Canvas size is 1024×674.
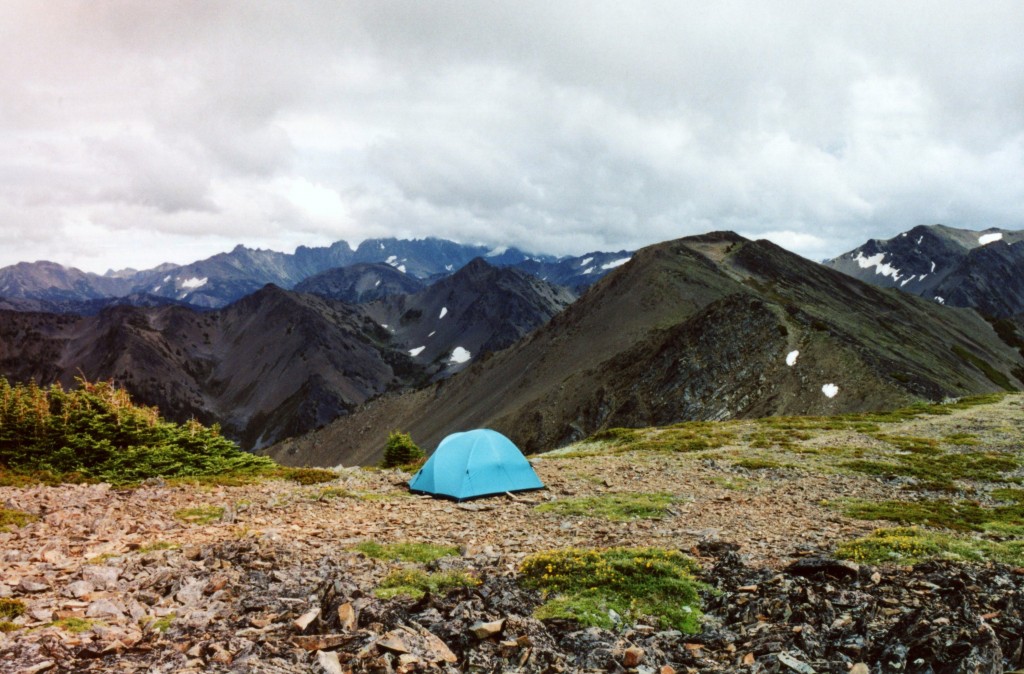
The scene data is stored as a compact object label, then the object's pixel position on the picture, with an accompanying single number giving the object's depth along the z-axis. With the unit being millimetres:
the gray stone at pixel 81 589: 10609
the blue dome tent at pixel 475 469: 21641
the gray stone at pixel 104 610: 9852
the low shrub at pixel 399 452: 36312
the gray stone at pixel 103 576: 11086
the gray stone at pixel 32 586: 10633
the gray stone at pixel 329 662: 8562
